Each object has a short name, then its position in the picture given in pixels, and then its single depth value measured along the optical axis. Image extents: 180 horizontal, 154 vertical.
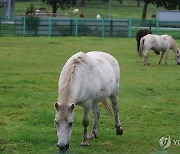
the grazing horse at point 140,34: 27.84
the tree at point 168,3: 59.19
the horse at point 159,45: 22.00
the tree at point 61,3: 59.39
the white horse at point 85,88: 7.04
